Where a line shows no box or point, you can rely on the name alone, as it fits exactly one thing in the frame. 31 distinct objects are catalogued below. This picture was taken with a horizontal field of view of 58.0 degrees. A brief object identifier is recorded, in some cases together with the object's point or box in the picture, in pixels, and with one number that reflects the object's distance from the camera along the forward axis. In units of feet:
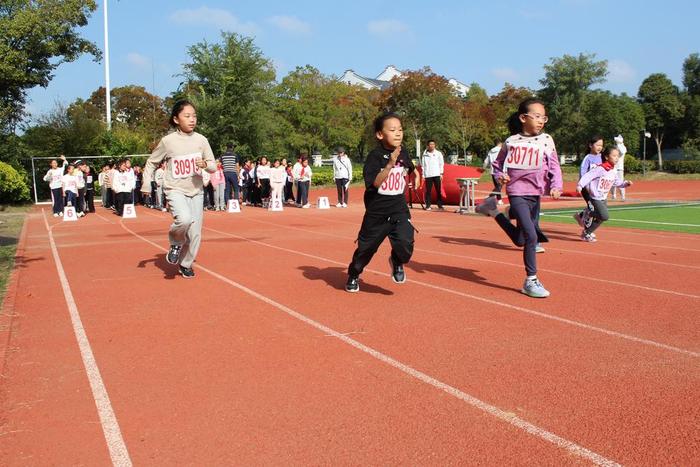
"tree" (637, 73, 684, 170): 198.29
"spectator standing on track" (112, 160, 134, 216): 73.82
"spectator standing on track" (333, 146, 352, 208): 73.26
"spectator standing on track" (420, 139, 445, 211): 65.51
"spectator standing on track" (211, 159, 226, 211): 76.33
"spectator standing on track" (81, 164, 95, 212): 77.41
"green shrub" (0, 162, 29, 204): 88.48
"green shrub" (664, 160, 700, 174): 153.58
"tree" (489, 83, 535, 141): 222.69
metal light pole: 129.78
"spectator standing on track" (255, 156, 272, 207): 81.71
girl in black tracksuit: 21.88
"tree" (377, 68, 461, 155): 180.04
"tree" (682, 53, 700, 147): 185.68
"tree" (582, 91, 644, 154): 175.52
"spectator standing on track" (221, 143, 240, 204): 77.87
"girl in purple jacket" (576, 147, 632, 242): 37.76
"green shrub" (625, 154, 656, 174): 157.99
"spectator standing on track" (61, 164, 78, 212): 71.41
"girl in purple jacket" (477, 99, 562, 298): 22.91
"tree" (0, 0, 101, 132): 65.77
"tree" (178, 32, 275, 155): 128.47
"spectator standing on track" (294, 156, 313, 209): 78.43
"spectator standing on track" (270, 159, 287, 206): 76.69
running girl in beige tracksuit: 26.99
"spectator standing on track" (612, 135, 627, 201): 59.18
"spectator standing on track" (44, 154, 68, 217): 75.05
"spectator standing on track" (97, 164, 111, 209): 86.28
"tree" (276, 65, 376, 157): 208.64
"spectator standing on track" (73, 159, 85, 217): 72.78
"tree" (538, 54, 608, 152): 201.16
